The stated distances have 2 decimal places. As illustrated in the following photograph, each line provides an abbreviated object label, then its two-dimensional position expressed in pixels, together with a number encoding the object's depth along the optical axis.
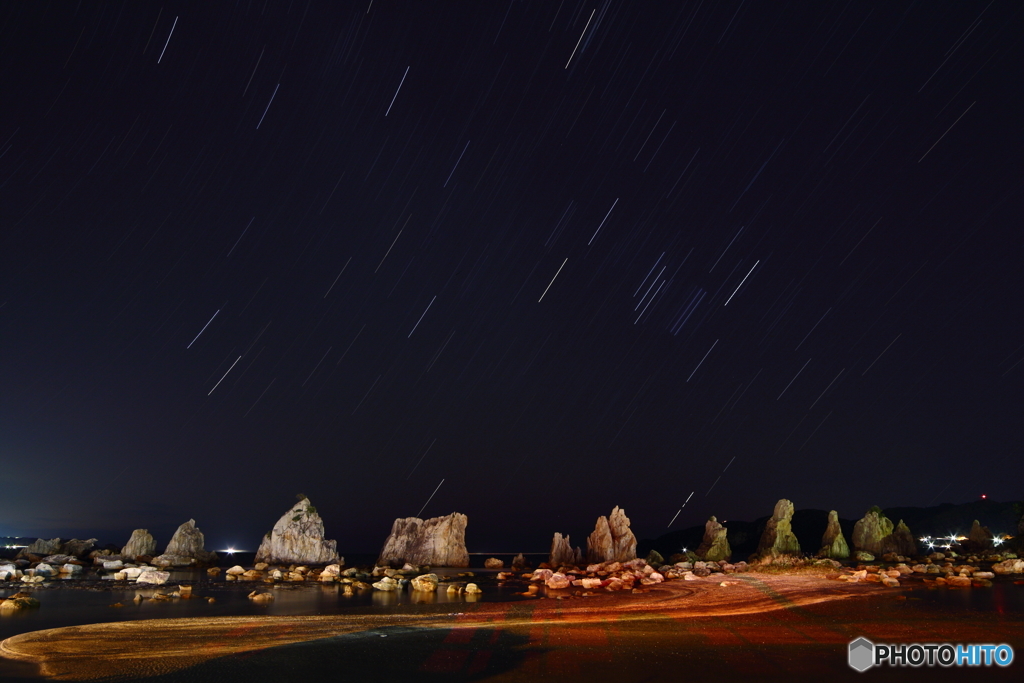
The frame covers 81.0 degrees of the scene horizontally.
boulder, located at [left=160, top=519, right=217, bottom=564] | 100.63
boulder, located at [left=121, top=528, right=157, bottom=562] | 101.93
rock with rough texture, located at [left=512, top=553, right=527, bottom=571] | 91.19
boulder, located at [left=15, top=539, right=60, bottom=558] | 99.56
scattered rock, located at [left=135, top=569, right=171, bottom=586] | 56.69
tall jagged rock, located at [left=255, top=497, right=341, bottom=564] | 101.91
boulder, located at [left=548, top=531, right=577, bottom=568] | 99.19
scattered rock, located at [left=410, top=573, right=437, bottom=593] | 54.84
